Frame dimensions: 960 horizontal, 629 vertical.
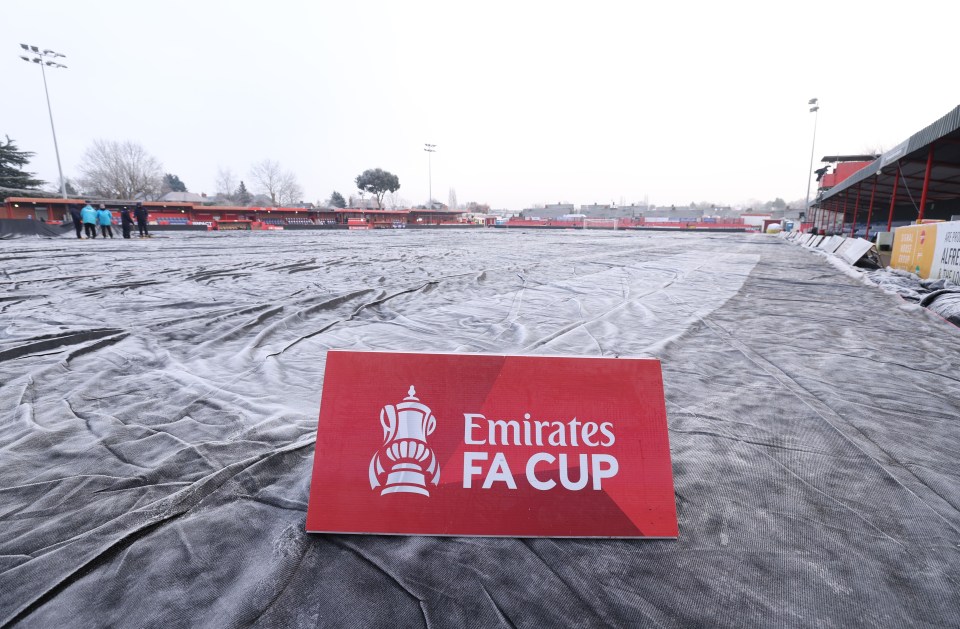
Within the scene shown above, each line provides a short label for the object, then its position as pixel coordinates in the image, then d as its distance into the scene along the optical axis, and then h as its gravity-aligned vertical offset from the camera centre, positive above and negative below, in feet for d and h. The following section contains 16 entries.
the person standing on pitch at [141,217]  68.13 +2.41
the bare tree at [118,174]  192.54 +26.40
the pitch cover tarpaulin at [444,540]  4.32 -3.61
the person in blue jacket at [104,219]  63.44 +2.06
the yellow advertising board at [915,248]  26.32 -1.25
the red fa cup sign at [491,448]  5.05 -2.60
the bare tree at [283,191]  277.64 +26.95
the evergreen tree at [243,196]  271.78 +24.09
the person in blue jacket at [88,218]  59.82 +2.07
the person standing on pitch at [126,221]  64.10 +1.67
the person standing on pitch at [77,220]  60.90 +1.83
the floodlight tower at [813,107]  116.41 +33.25
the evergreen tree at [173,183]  303.89 +35.25
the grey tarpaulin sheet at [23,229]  61.87 +0.60
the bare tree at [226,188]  292.61 +30.14
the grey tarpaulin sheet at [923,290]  16.88 -3.00
